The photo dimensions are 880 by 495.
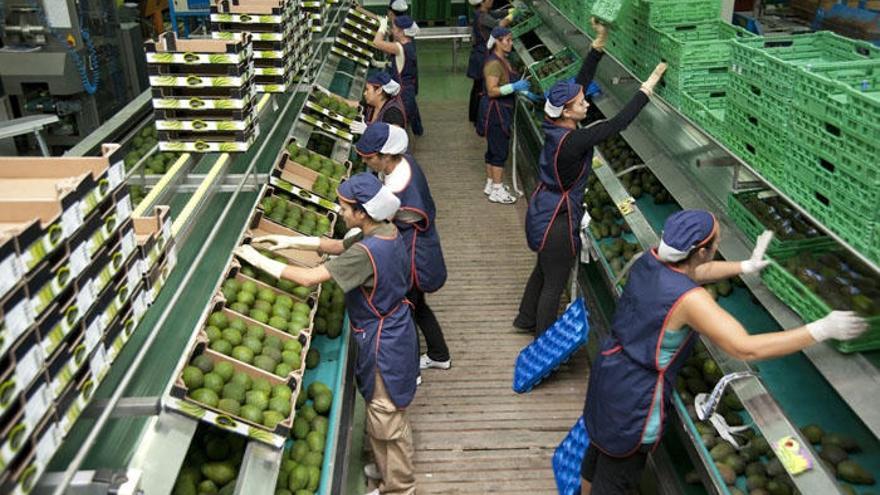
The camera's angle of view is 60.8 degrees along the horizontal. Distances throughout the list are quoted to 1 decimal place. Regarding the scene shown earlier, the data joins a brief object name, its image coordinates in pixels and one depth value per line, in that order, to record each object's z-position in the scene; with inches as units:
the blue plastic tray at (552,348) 194.7
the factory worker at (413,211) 181.3
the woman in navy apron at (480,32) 373.4
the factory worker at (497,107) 301.9
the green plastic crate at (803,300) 116.9
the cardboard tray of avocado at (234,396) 114.3
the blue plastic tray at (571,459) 163.0
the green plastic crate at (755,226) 137.7
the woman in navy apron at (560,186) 191.8
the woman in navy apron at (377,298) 143.9
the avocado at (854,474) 119.6
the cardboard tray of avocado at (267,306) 146.9
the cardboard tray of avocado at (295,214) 184.7
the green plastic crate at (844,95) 97.6
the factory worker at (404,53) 333.7
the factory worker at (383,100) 253.0
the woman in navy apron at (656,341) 115.0
